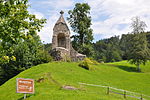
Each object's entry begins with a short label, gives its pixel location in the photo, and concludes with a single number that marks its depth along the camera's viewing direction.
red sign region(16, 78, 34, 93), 17.29
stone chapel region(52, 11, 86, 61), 44.81
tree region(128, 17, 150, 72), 53.02
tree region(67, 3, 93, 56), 56.66
